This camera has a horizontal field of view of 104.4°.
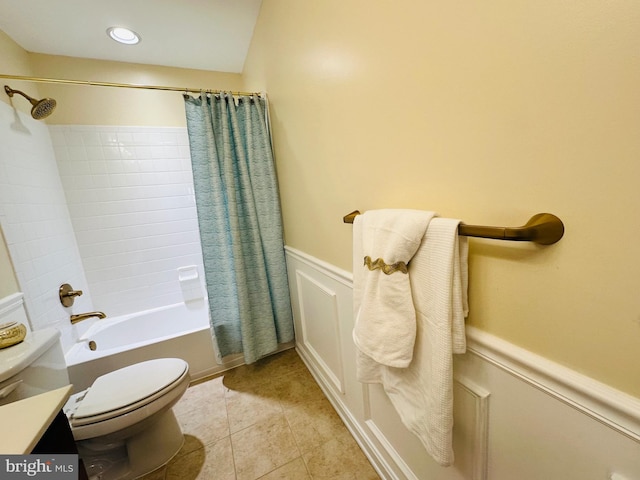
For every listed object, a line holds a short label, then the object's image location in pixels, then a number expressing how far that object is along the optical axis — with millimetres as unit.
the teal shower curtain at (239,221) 1521
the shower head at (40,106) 1414
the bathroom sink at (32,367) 848
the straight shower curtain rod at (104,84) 1240
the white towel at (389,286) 589
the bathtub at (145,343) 1486
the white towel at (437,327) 529
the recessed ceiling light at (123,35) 1604
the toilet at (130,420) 1012
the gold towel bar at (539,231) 409
